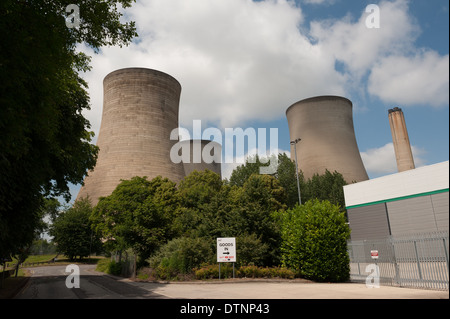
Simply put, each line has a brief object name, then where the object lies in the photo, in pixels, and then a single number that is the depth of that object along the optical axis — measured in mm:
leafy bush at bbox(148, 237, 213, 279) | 16375
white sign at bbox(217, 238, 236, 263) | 14484
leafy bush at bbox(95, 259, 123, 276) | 23750
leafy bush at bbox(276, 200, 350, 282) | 14091
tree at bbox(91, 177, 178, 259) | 19984
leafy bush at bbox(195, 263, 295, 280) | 14953
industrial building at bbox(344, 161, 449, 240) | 21625
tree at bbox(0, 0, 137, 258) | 5477
